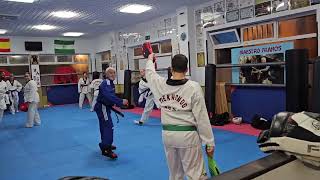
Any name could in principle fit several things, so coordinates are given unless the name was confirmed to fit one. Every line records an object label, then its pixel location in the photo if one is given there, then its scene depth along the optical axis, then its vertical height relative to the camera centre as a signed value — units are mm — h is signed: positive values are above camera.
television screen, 13383 +1542
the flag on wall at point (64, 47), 14273 +1571
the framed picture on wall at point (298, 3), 5692 +1401
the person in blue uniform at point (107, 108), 4613 -568
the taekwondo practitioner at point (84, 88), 12609 -550
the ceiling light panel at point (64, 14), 8747 +2034
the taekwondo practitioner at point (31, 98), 8102 -604
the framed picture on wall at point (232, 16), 7174 +1479
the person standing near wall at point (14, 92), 11880 -605
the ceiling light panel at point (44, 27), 10970 +2034
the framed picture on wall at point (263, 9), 6449 +1481
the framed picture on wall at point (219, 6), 7590 +1827
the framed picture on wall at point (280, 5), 6080 +1465
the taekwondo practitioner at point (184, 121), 2367 -415
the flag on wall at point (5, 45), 12820 +1552
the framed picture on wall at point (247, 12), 6809 +1480
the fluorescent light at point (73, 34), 13220 +2074
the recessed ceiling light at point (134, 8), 8438 +2095
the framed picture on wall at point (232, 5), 7188 +1769
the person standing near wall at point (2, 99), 8075 -603
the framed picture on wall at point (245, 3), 6821 +1718
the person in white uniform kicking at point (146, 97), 7445 -642
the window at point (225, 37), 7316 +968
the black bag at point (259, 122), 6098 -1148
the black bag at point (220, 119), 6926 -1195
